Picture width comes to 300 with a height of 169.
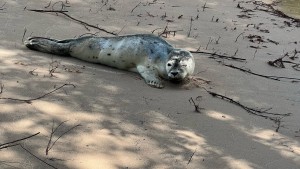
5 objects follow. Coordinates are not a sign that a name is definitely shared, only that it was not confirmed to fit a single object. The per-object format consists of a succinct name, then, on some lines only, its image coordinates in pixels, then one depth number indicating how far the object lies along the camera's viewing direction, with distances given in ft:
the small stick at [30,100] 13.48
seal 18.30
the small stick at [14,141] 10.90
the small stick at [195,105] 15.24
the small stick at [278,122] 14.96
